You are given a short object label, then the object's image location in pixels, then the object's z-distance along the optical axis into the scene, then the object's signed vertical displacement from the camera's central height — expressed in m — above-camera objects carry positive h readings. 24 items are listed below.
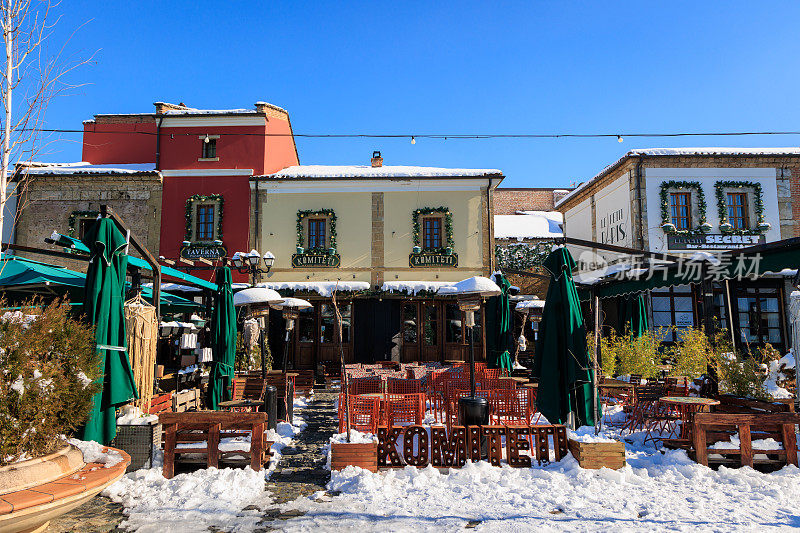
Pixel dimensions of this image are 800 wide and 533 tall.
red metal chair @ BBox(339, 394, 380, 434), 6.94 -1.24
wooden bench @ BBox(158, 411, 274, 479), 5.62 -1.25
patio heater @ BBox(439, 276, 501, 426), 6.54 +0.21
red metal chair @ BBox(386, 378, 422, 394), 9.25 -1.17
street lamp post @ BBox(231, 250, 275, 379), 12.11 +1.59
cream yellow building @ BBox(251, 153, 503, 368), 17.03 +2.78
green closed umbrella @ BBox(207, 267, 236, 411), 7.74 -0.30
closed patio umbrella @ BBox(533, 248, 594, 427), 6.55 -0.47
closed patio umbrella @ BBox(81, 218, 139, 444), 5.33 +0.00
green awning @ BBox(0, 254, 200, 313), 7.54 +0.66
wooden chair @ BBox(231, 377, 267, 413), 9.00 -1.19
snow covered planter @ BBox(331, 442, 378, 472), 5.62 -1.47
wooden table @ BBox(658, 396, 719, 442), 6.53 -1.15
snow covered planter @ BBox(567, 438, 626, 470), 5.59 -1.46
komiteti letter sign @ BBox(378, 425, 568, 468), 5.81 -1.43
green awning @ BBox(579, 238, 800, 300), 7.63 +0.97
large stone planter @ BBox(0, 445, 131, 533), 2.98 -1.05
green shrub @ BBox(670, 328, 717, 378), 11.14 -0.77
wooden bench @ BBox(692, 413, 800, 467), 5.69 -1.24
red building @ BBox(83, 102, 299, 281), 17.33 +5.33
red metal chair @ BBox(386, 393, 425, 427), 6.88 -1.16
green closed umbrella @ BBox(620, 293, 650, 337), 12.69 +0.12
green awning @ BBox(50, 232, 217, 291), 6.12 +0.89
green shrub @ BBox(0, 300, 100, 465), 3.33 -0.40
